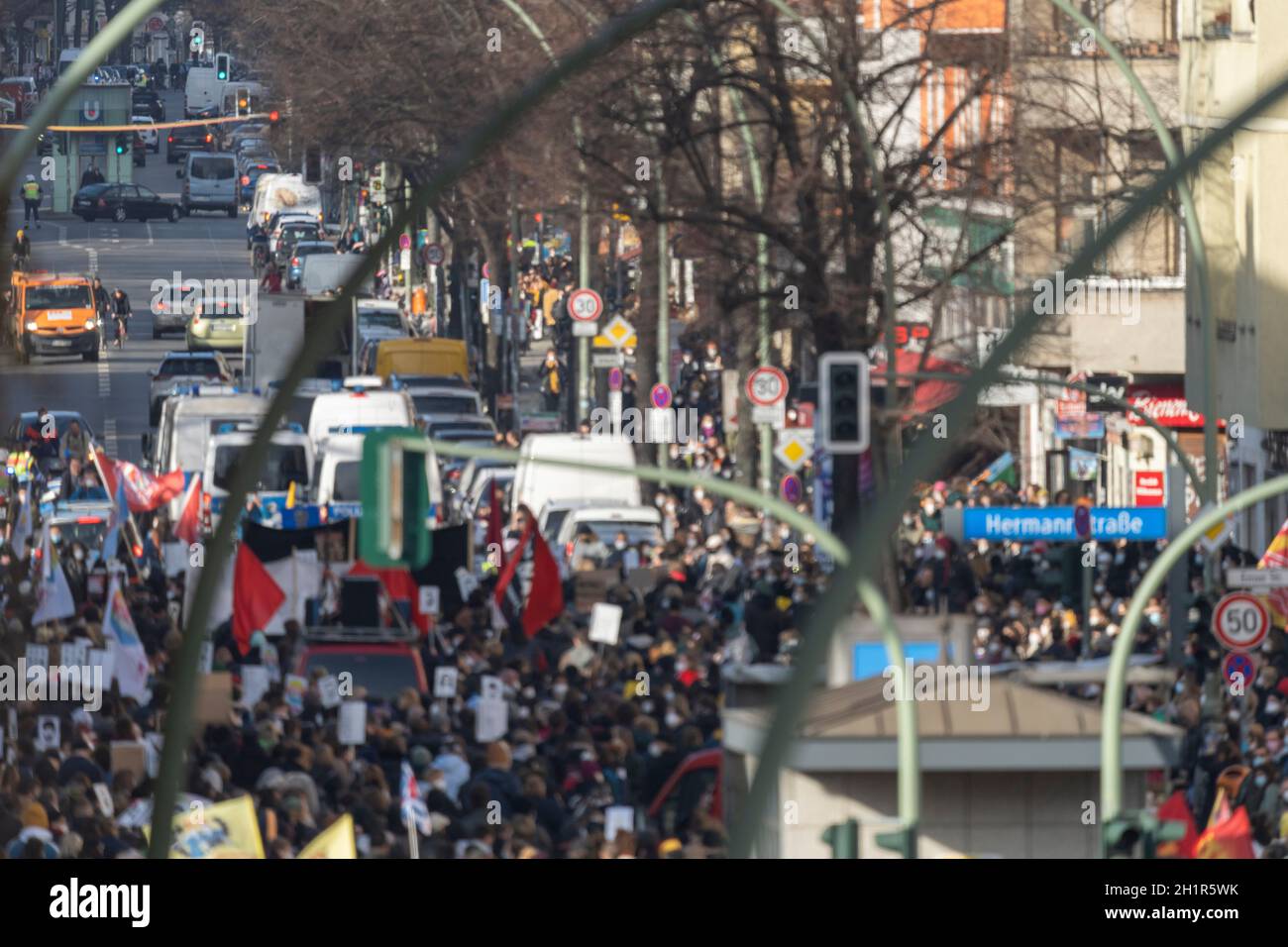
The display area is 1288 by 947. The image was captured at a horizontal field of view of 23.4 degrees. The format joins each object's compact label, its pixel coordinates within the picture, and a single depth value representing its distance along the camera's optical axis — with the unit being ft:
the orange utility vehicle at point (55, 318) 186.09
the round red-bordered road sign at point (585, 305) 132.77
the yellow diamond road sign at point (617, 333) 126.11
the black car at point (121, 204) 259.60
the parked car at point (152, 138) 300.40
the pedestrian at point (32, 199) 228.84
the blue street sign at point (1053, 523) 80.48
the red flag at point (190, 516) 94.12
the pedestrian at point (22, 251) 193.50
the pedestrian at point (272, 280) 185.59
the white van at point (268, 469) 111.14
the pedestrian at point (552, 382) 168.83
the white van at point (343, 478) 112.47
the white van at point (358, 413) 123.95
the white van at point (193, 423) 119.03
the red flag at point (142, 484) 94.53
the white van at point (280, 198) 248.32
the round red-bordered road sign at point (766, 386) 111.45
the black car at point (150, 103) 293.43
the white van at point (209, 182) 272.51
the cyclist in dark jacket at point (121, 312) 196.65
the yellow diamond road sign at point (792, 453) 109.50
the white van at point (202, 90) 270.87
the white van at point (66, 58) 270.67
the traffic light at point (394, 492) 43.45
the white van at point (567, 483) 108.17
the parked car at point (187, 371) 157.17
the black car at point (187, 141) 291.17
